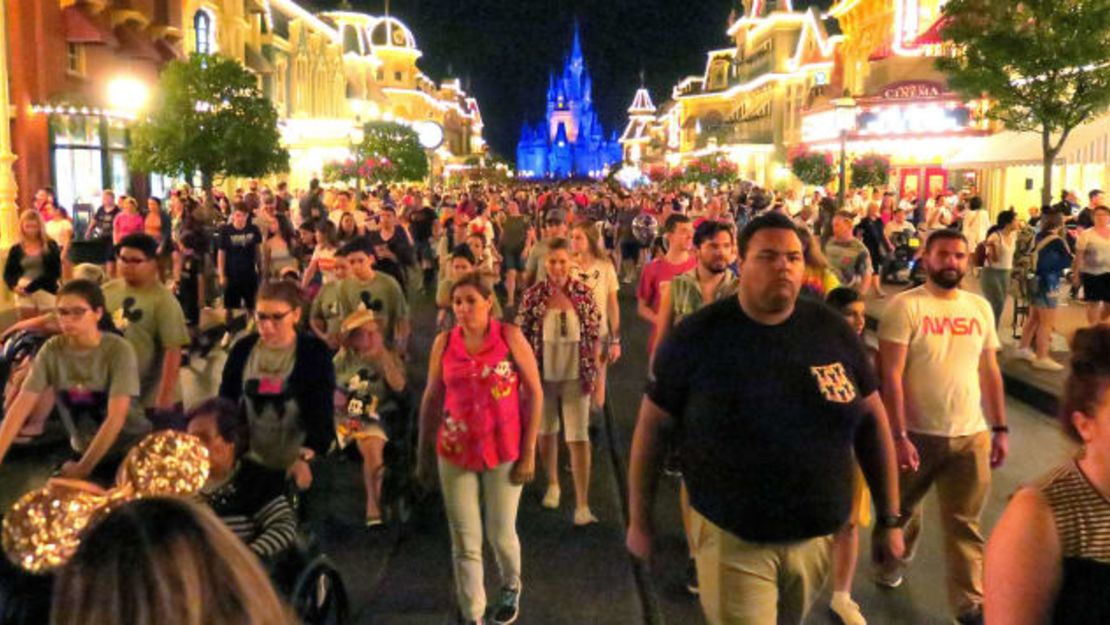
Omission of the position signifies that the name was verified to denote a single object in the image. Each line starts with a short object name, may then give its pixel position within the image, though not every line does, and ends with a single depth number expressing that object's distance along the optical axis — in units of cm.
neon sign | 3531
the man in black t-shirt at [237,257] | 1366
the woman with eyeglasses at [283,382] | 522
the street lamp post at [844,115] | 2922
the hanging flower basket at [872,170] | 3547
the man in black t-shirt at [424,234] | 2094
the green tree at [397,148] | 4803
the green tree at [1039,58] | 1702
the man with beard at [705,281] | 655
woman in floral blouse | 749
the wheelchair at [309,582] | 455
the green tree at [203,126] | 2238
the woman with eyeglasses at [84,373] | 537
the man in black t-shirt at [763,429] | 364
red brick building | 2428
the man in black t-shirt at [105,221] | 1744
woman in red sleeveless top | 531
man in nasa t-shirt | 551
